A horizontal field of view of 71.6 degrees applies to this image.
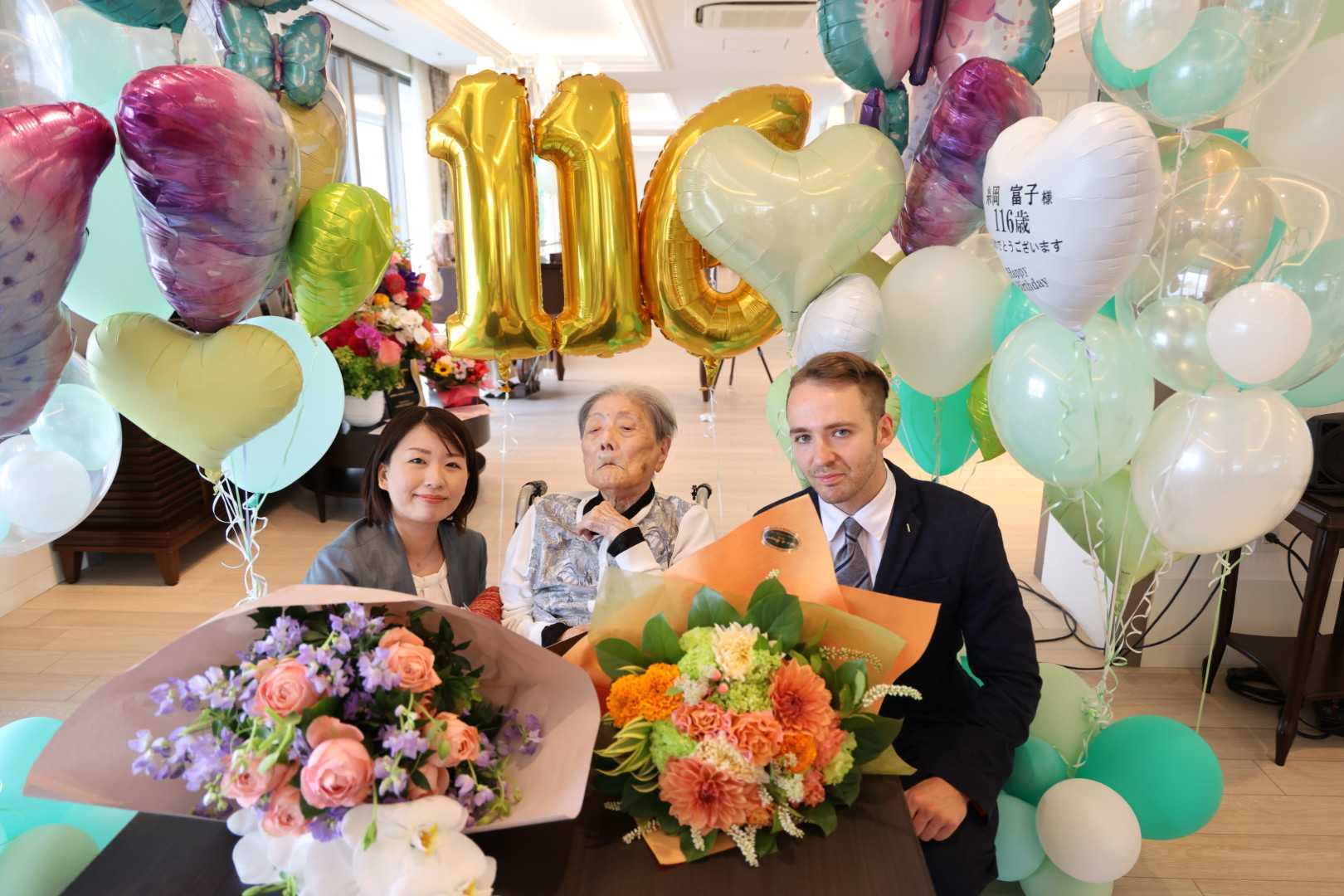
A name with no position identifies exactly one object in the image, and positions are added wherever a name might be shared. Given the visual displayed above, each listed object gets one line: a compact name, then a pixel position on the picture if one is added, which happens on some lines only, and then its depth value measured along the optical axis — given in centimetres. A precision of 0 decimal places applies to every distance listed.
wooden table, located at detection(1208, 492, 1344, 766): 232
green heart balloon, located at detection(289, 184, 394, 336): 151
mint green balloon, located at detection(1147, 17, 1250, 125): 145
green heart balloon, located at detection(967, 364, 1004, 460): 207
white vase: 439
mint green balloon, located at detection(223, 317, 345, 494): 190
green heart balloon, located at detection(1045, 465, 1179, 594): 182
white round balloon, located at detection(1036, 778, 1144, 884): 174
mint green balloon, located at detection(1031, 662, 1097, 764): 189
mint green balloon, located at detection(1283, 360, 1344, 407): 171
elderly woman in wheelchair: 172
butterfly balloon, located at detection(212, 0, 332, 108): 154
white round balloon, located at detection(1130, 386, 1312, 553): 154
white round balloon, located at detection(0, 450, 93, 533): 158
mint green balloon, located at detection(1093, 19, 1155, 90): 154
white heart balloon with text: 128
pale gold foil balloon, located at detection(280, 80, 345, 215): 158
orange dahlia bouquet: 97
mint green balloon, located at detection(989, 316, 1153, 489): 155
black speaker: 234
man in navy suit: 146
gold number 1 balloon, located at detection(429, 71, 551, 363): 173
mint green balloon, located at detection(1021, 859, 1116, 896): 187
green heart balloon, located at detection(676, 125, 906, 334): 164
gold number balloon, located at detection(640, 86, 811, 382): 180
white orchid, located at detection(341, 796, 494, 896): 82
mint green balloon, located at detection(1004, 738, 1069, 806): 183
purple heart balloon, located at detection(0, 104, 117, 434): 107
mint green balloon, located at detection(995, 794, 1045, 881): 182
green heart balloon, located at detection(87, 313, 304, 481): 144
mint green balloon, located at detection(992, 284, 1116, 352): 174
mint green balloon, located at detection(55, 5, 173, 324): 146
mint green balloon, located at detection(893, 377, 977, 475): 217
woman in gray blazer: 171
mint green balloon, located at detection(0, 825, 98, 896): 132
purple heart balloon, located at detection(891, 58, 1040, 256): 159
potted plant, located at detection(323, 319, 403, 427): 423
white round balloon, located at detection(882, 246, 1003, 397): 176
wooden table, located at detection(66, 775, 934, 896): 96
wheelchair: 206
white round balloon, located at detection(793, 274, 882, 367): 165
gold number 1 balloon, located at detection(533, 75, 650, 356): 176
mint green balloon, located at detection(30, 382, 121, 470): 166
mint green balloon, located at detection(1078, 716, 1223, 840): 180
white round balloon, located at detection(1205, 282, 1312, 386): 139
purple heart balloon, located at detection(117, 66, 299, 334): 120
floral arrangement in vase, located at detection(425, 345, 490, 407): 465
